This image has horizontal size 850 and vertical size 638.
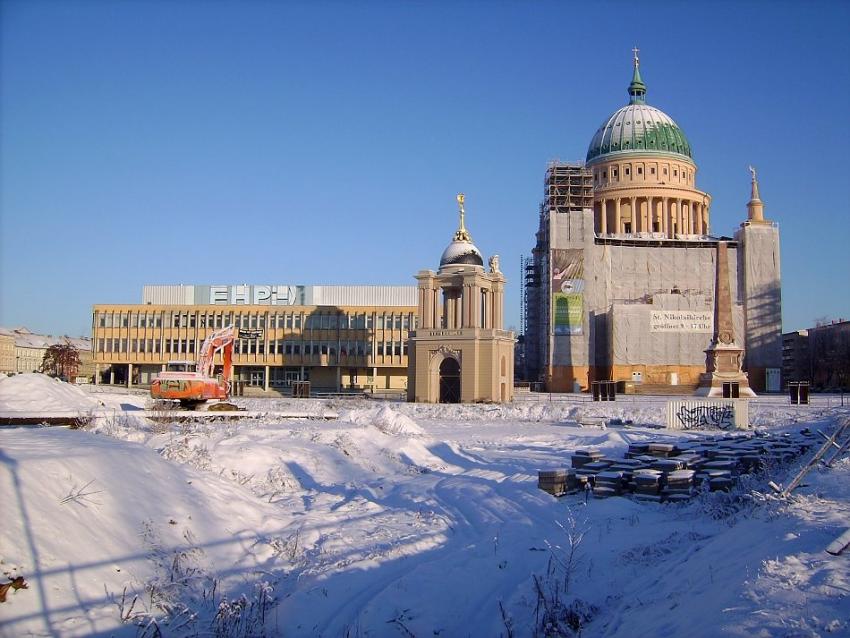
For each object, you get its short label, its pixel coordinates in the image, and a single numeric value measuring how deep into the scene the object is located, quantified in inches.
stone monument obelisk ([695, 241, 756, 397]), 2080.5
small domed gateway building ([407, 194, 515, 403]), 2105.1
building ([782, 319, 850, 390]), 3806.6
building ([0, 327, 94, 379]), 4655.5
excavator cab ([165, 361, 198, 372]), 1381.6
